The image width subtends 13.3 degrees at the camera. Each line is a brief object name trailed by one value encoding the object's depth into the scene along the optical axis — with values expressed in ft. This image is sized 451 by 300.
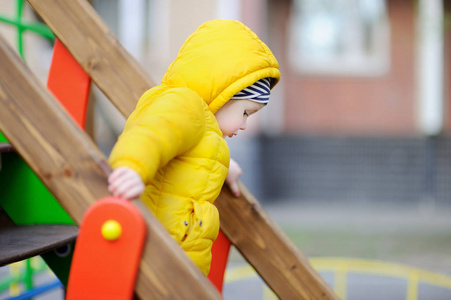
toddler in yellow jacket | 11.93
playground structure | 11.57
